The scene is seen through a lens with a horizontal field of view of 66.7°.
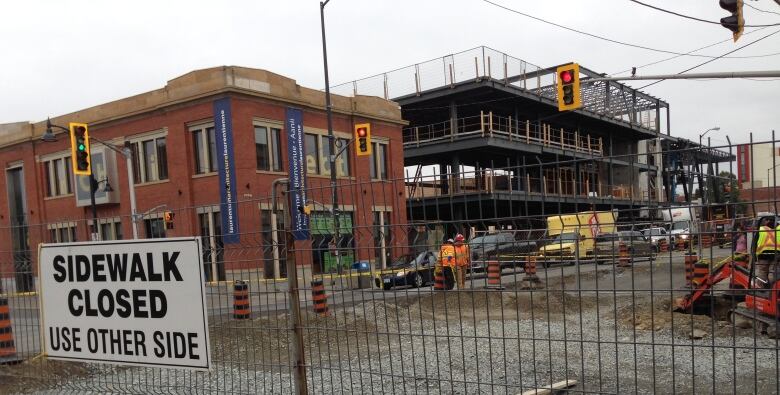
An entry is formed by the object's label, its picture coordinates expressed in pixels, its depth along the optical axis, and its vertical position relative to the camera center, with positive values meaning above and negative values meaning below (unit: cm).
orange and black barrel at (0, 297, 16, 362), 787 -168
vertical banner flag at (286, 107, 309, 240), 2630 +217
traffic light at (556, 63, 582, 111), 1661 +252
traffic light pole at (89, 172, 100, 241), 2218 +85
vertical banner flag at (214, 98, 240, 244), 2425 +206
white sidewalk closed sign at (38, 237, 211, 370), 430 -76
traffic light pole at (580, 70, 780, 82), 1425 +229
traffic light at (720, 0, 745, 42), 1271 +317
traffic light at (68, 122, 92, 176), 1831 +183
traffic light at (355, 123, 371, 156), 1998 +171
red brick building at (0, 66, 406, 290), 2475 +251
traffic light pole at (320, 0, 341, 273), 2161 +338
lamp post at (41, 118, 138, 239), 2120 +134
